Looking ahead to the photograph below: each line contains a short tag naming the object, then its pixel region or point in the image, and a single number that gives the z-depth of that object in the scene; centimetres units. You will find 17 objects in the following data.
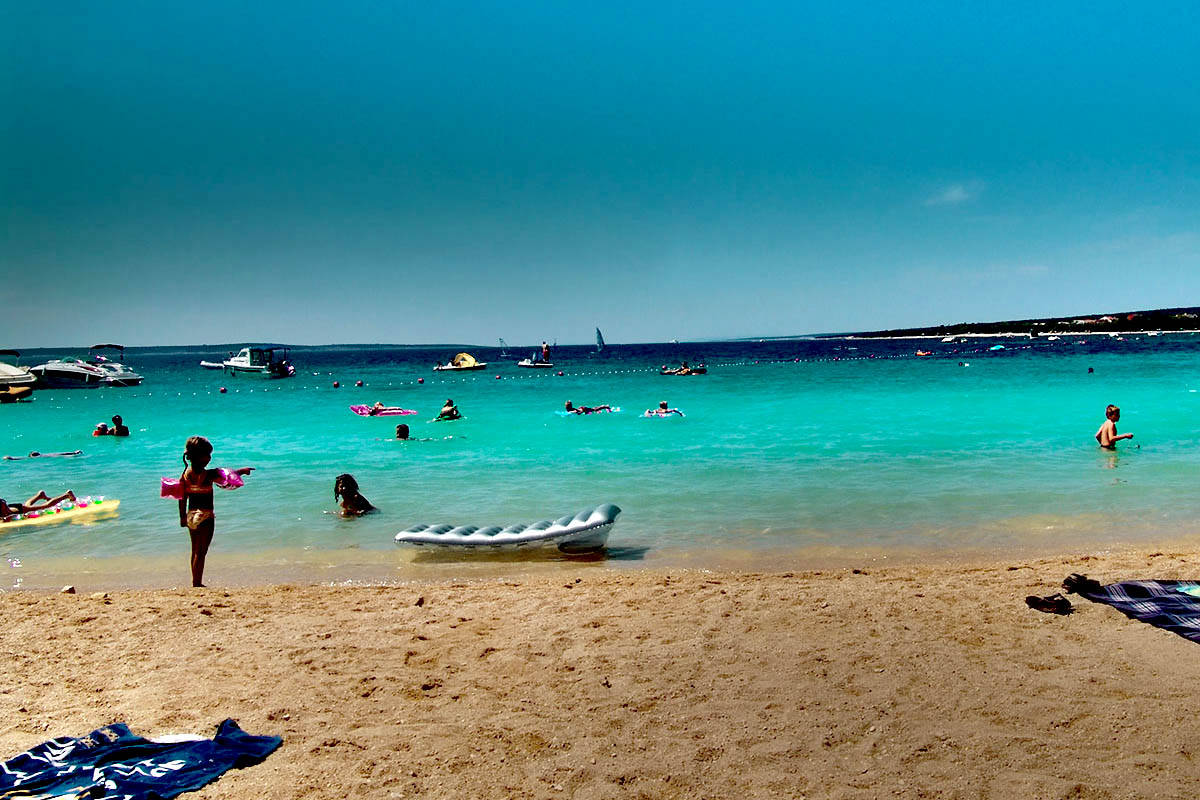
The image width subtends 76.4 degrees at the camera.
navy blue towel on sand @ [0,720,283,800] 405
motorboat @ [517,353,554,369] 7856
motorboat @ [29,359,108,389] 5372
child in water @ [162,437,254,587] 830
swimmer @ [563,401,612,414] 3016
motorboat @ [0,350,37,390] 4622
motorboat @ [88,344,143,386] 5756
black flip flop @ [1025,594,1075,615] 652
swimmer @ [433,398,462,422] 2792
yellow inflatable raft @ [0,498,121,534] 1254
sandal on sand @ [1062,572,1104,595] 697
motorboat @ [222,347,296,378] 6594
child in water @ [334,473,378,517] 1259
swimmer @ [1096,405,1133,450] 1668
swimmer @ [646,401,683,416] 2888
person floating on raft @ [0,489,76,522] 1241
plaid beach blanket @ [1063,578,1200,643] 603
